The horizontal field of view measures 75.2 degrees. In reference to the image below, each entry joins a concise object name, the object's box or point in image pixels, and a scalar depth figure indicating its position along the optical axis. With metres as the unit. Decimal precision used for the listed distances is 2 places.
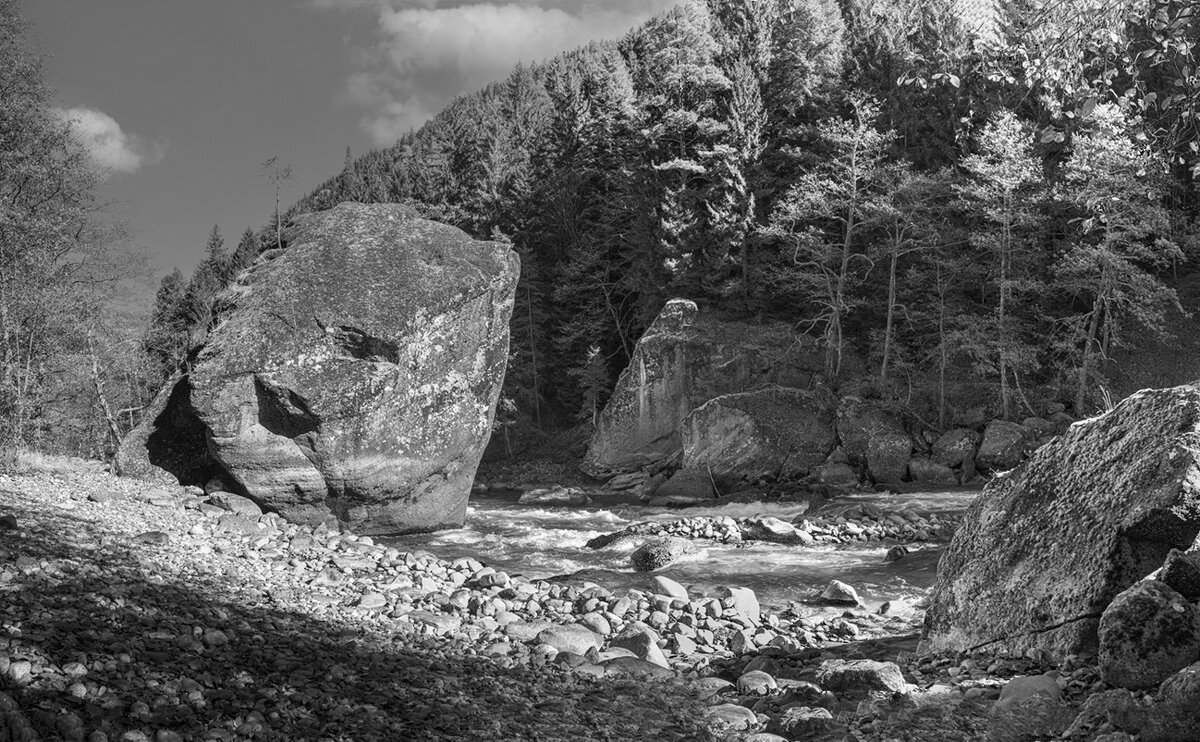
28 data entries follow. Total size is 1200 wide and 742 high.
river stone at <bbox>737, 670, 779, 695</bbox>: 5.40
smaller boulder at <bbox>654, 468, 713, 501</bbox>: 22.52
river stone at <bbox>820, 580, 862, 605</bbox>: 9.19
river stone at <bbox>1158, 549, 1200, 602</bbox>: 4.07
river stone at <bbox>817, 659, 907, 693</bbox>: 5.09
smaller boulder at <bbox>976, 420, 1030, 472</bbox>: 20.55
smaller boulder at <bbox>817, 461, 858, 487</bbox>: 21.72
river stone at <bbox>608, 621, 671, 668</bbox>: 6.29
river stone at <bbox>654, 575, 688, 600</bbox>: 9.14
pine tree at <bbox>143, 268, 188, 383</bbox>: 27.31
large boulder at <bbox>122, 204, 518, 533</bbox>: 12.46
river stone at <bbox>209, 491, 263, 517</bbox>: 11.78
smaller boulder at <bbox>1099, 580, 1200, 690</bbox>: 3.82
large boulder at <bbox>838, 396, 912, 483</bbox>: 21.88
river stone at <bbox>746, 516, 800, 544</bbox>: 14.15
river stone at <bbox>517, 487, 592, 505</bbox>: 22.67
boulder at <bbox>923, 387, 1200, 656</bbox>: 4.63
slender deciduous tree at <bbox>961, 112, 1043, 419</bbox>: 21.30
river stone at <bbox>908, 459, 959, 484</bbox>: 21.03
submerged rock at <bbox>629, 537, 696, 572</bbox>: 11.70
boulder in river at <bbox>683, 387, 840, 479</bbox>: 22.64
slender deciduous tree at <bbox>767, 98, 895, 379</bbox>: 24.03
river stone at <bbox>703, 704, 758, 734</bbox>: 4.55
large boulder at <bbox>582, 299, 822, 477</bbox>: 26.52
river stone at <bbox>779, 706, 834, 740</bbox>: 4.42
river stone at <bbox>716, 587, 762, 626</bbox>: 8.35
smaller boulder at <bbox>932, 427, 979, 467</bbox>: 21.27
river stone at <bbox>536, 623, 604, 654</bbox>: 6.29
